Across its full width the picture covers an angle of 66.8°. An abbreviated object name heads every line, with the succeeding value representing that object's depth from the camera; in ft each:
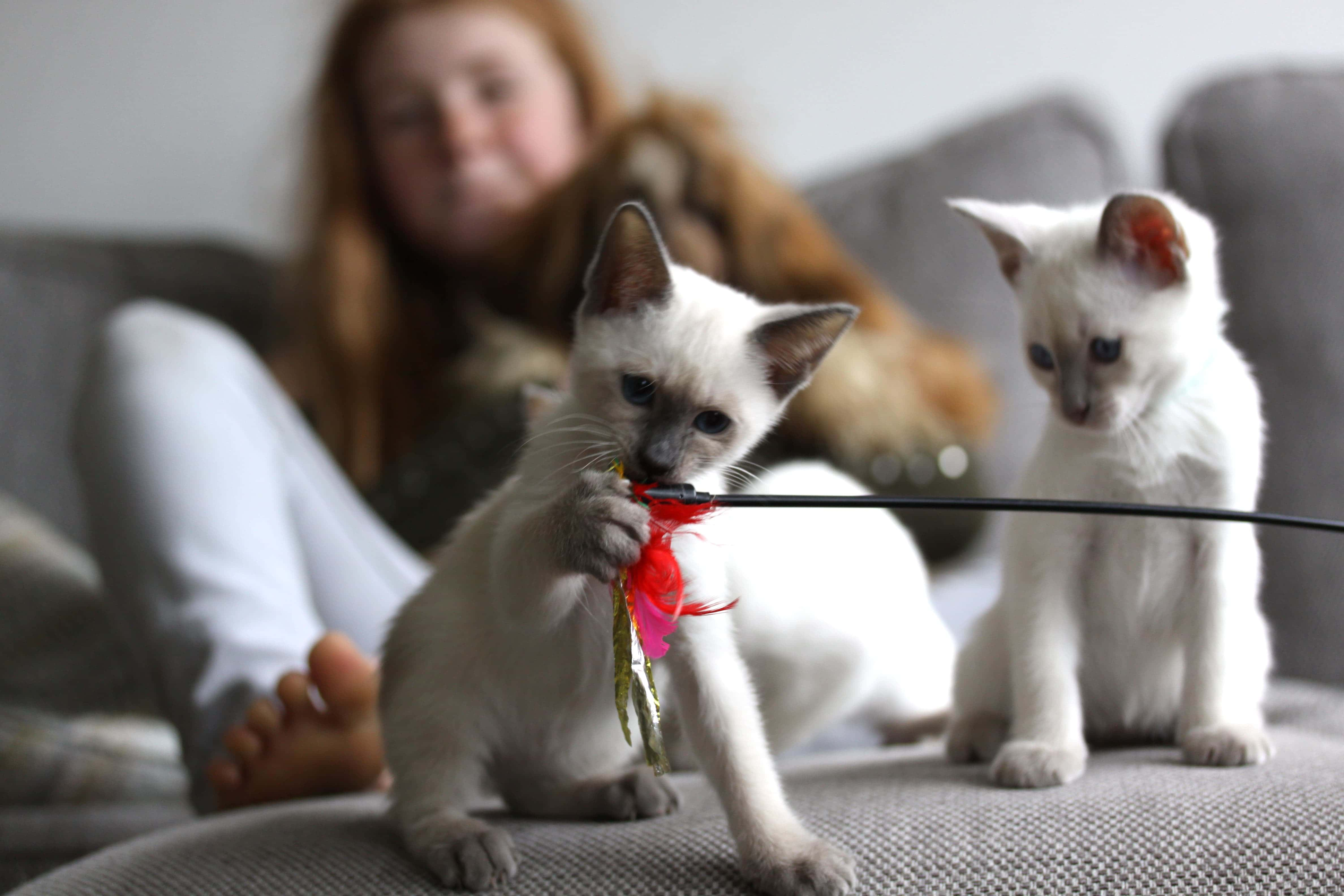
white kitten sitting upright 2.59
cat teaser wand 2.17
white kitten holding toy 2.26
